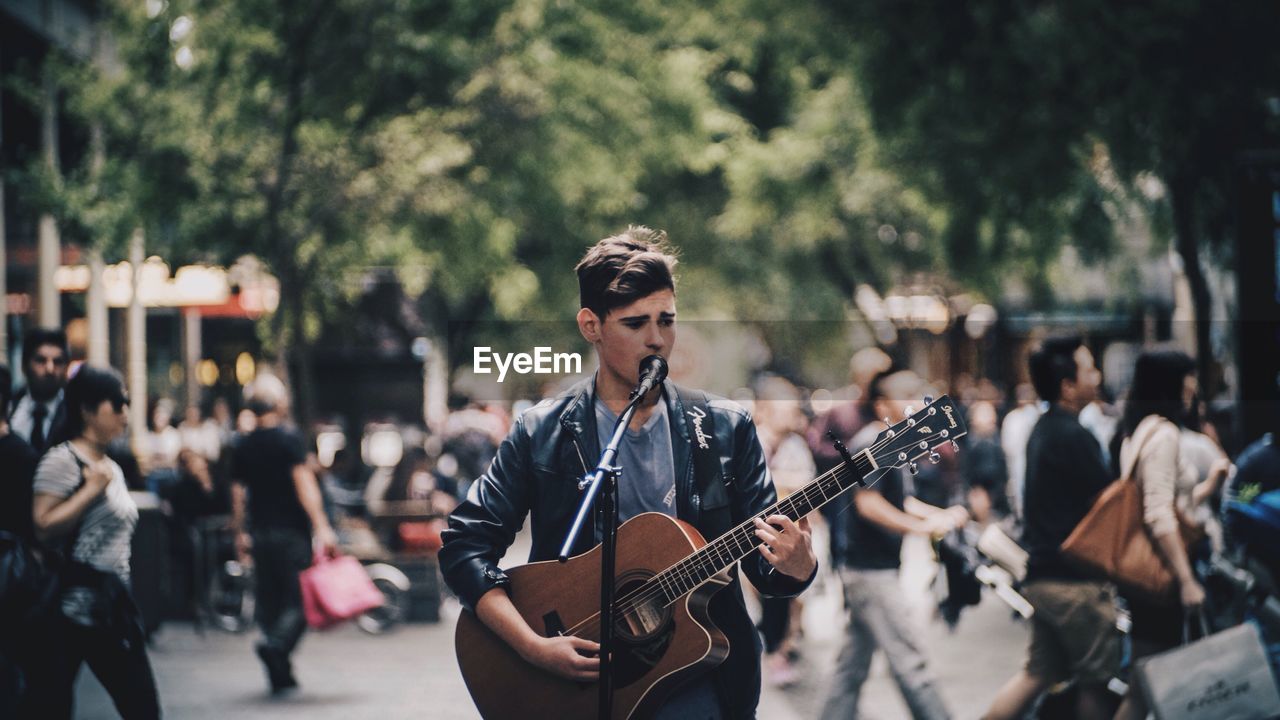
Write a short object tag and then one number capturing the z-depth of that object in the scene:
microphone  3.72
